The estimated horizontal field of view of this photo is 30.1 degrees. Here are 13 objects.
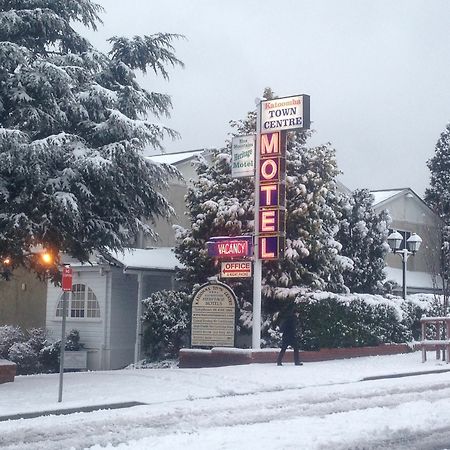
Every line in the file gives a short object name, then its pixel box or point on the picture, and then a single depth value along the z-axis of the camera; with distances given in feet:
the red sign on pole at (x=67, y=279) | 50.39
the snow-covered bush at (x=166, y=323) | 91.76
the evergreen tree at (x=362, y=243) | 105.29
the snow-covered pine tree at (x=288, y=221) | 87.10
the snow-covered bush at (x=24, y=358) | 93.66
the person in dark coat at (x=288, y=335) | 72.23
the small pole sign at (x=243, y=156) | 80.02
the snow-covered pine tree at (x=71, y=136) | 56.75
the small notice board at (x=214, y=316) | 77.97
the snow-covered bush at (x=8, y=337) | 94.92
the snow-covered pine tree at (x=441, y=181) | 150.96
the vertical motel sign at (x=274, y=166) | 76.54
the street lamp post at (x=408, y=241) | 96.91
